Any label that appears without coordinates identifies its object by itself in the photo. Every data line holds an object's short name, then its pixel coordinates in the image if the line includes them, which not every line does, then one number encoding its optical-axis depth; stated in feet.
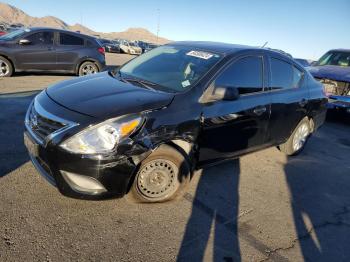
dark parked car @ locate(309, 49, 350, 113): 27.94
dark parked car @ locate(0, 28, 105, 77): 32.81
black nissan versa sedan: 10.28
